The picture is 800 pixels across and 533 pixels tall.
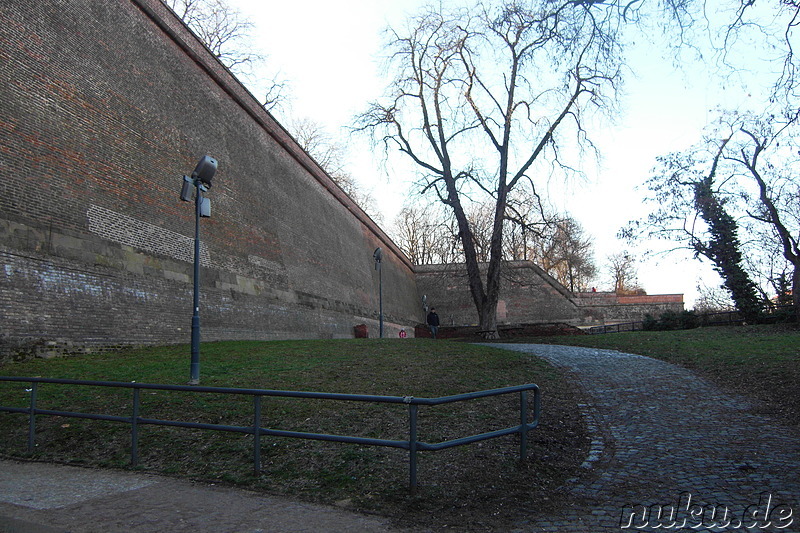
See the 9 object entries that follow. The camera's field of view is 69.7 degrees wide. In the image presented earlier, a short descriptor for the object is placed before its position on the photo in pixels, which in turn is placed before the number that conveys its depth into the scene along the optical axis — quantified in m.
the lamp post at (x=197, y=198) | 9.26
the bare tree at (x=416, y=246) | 56.91
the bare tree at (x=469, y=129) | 24.39
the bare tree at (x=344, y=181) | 46.34
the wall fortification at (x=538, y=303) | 43.22
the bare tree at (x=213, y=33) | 33.81
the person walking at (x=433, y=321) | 28.95
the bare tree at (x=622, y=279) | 67.84
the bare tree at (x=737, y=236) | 22.53
